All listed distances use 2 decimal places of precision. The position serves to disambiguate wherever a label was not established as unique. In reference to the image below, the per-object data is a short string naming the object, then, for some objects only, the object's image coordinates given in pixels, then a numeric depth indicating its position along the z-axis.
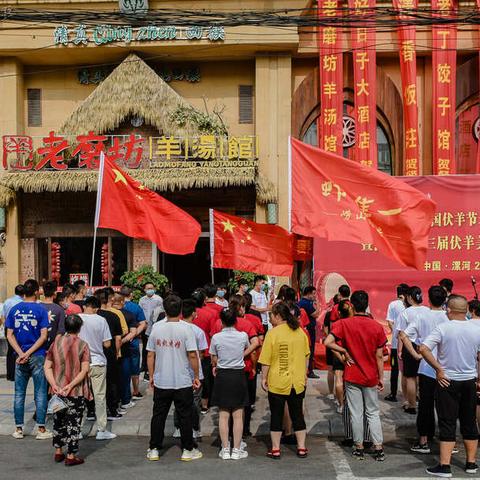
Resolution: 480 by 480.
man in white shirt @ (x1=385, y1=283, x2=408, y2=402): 9.91
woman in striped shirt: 6.78
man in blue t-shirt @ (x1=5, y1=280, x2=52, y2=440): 7.91
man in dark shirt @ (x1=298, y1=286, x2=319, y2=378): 11.19
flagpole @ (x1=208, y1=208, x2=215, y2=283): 10.82
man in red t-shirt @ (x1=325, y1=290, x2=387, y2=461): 7.01
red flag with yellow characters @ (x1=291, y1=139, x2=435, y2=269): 8.41
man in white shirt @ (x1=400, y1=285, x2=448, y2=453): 7.34
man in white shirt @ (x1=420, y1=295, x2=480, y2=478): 6.55
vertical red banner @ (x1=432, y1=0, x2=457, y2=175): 16.58
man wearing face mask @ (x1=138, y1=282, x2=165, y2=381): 11.59
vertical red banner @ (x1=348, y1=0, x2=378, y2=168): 16.53
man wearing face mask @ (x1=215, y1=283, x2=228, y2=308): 9.58
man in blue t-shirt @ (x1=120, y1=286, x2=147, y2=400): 9.29
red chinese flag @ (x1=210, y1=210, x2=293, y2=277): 10.91
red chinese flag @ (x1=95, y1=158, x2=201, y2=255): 9.71
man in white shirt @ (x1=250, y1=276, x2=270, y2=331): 12.23
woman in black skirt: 7.01
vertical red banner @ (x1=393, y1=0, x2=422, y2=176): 16.66
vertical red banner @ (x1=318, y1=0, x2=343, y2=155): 16.70
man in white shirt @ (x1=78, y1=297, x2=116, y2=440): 7.70
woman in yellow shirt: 6.99
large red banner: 12.02
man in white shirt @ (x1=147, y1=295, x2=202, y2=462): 6.87
